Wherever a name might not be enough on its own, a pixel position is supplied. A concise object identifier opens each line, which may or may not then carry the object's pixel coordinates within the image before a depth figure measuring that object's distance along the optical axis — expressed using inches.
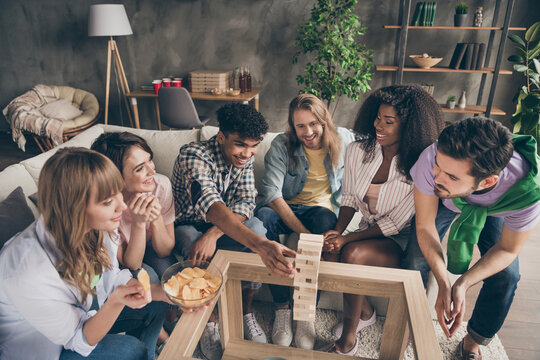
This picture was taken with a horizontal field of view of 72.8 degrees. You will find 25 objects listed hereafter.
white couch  69.2
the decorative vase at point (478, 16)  130.7
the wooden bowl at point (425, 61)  135.6
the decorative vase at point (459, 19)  129.0
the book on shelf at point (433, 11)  128.5
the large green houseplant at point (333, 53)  126.7
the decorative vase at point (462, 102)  139.3
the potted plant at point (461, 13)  128.9
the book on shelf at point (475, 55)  131.4
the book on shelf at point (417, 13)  130.7
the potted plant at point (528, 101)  111.0
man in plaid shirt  60.0
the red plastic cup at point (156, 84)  149.1
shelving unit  125.9
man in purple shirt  43.6
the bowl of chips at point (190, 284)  38.6
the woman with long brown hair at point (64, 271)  35.7
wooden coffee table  41.7
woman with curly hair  57.7
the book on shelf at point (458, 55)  132.3
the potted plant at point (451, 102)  139.8
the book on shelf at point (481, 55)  130.9
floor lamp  142.1
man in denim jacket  68.9
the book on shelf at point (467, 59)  131.3
